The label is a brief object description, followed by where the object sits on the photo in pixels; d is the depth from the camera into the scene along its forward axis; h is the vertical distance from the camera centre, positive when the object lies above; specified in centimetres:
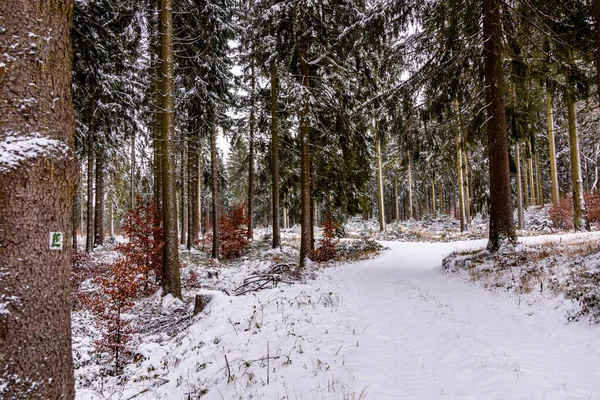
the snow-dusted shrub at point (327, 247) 1523 -167
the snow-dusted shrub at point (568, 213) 1752 -40
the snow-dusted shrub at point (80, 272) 815 -178
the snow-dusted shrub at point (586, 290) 477 -143
